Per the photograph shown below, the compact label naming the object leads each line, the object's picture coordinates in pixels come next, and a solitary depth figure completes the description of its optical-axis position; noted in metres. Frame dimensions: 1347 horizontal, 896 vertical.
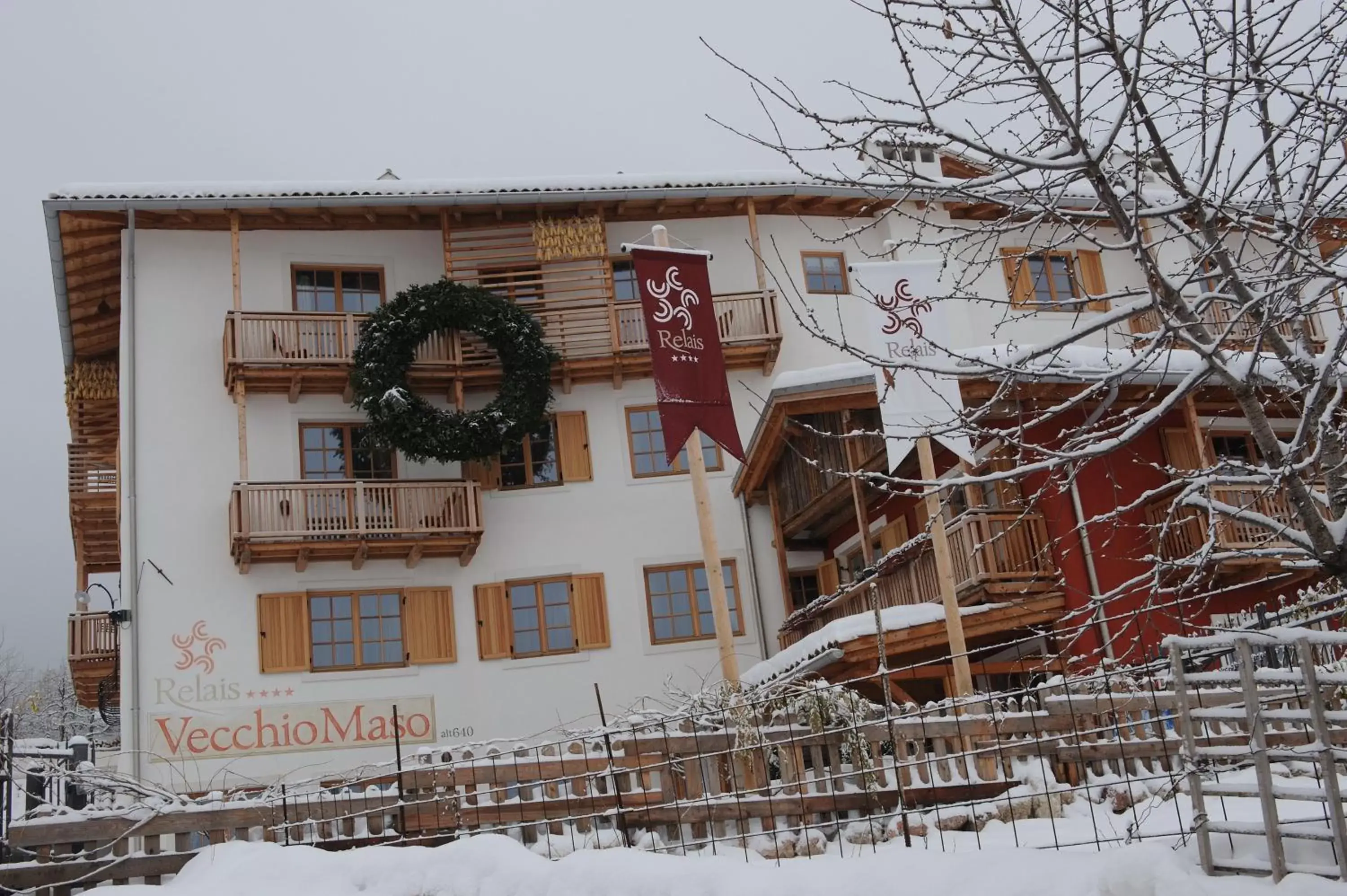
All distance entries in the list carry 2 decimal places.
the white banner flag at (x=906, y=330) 12.50
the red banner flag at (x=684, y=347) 14.02
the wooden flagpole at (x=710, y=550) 13.65
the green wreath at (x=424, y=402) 21.31
